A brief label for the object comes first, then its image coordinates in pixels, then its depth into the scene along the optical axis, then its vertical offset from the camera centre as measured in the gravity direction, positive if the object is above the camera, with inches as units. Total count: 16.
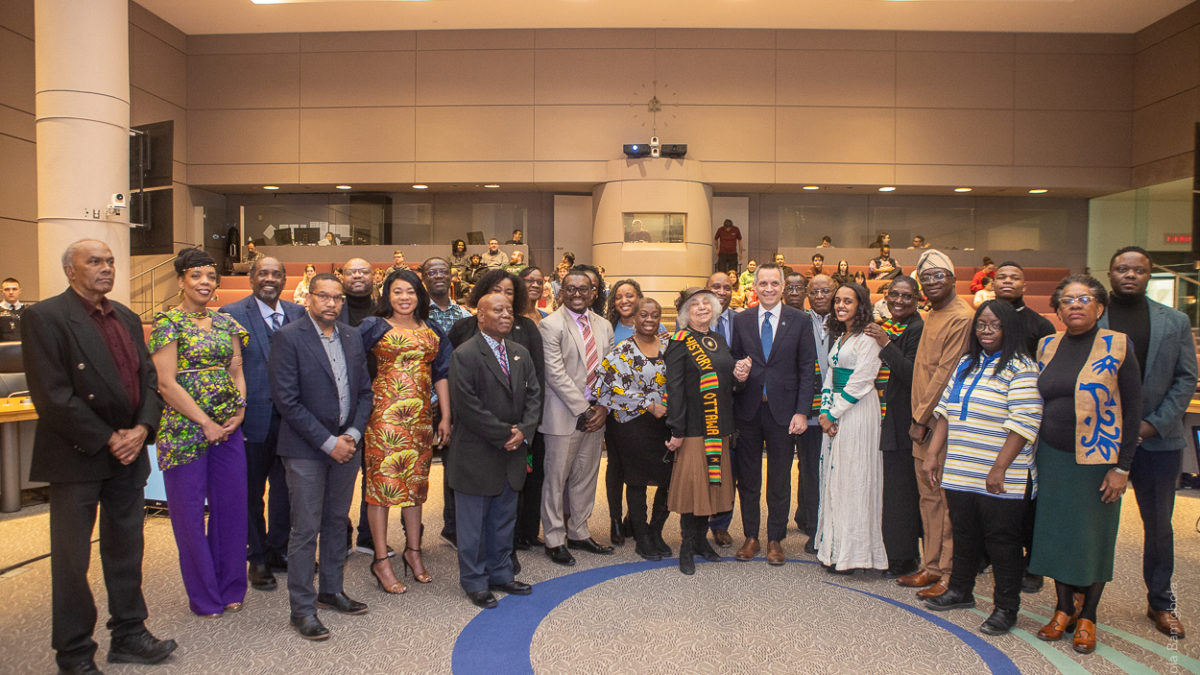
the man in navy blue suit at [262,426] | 173.0 -26.2
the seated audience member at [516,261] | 613.2 +41.1
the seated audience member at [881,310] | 256.7 +1.3
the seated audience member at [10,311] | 411.5 -1.6
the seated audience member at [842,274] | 576.4 +30.6
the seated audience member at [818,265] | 647.1 +40.8
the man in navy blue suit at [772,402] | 195.3 -22.6
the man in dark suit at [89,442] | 123.3 -21.9
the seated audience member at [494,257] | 627.8 +45.2
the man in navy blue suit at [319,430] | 147.0 -23.6
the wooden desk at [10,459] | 233.8 -46.1
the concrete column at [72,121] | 304.0 +74.8
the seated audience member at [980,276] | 526.3 +26.8
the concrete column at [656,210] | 654.5 +79.4
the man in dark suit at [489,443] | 163.3 -28.3
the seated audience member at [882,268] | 553.9 +33.7
